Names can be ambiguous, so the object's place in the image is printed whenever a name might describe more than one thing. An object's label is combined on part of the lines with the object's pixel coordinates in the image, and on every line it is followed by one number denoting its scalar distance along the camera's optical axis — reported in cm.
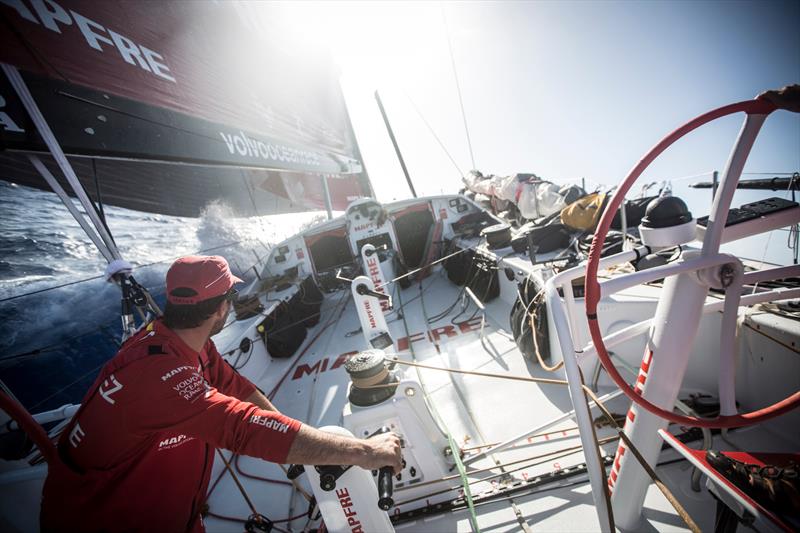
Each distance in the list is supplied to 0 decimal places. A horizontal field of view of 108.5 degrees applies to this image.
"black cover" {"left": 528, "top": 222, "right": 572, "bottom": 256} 396
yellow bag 377
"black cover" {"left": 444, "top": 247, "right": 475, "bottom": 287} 550
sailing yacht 91
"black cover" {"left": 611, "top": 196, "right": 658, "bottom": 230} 372
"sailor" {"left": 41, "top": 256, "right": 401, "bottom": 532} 101
